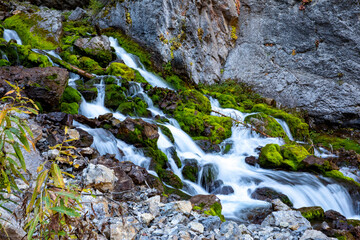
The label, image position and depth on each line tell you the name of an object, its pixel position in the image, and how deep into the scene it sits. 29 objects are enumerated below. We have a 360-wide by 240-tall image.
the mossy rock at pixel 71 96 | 7.52
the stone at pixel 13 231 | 1.62
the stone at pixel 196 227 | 2.92
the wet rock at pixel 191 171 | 6.35
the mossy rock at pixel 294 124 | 11.10
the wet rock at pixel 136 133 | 6.45
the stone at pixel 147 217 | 2.95
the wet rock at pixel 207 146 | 7.89
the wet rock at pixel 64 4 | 17.98
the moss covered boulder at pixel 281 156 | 7.23
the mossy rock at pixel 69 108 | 6.93
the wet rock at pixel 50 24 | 11.93
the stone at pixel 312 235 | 3.22
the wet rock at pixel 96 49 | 11.48
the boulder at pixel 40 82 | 6.17
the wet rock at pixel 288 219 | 3.69
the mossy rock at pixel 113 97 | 8.45
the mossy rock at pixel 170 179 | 5.57
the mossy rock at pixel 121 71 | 10.54
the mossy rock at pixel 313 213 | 5.05
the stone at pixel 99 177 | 3.48
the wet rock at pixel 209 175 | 6.27
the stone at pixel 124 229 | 2.58
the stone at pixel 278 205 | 4.93
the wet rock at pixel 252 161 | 7.42
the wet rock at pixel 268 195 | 5.89
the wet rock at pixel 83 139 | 5.03
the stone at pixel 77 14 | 15.53
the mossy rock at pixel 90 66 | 10.44
